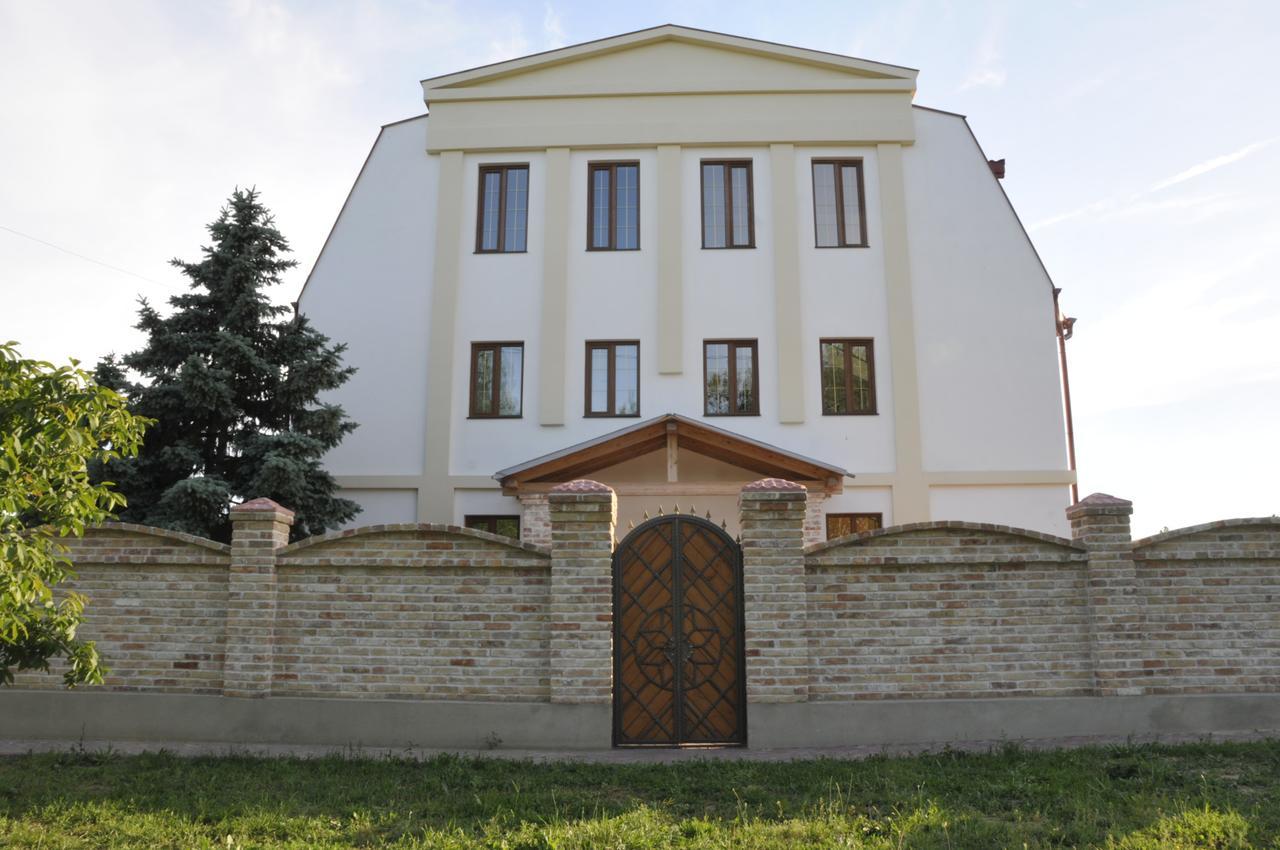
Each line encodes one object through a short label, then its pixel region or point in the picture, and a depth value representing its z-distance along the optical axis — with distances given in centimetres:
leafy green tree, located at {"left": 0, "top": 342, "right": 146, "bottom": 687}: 505
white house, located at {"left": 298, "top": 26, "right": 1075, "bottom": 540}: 1467
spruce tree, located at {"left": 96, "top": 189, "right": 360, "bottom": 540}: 1163
